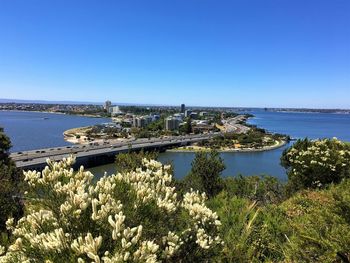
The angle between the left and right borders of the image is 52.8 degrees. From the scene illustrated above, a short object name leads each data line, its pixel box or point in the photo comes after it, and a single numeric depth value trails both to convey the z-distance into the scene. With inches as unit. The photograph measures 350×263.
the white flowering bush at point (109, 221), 139.6
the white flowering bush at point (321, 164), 761.6
